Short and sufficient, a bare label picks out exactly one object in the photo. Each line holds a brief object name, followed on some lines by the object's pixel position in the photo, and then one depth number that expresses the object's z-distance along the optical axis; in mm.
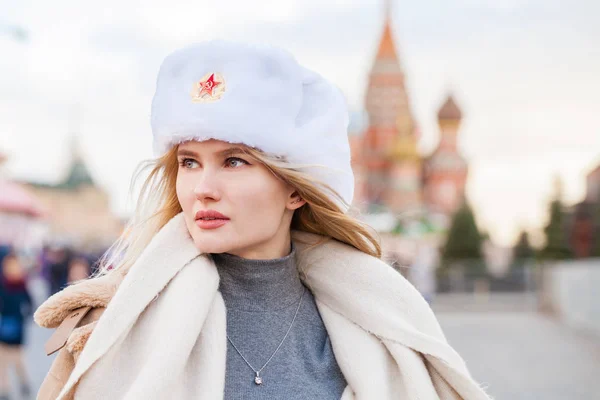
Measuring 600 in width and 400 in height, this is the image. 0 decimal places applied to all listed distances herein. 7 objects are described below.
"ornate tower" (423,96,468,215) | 69562
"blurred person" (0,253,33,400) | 9367
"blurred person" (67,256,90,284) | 10797
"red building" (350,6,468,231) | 64500
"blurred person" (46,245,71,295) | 17267
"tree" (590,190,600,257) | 47781
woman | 2465
